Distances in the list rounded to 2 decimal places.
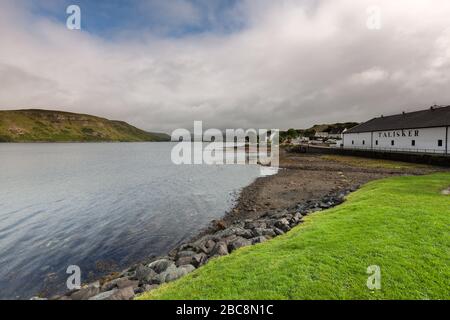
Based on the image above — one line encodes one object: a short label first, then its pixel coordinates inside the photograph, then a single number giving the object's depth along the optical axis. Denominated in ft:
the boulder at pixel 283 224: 38.78
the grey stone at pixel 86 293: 26.73
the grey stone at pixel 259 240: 32.73
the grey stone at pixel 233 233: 39.49
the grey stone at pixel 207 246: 36.04
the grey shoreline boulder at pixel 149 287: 24.08
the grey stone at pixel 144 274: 28.24
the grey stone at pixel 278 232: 36.81
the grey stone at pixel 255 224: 44.67
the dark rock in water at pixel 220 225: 55.36
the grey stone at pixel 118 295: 22.33
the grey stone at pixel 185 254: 35.73
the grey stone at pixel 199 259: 30.65
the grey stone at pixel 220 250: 31.06
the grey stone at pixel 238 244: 32.22
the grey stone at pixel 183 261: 32.27
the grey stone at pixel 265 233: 36.18
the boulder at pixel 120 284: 27.14
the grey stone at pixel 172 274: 26.04
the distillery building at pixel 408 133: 143.95
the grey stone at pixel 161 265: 31.41
